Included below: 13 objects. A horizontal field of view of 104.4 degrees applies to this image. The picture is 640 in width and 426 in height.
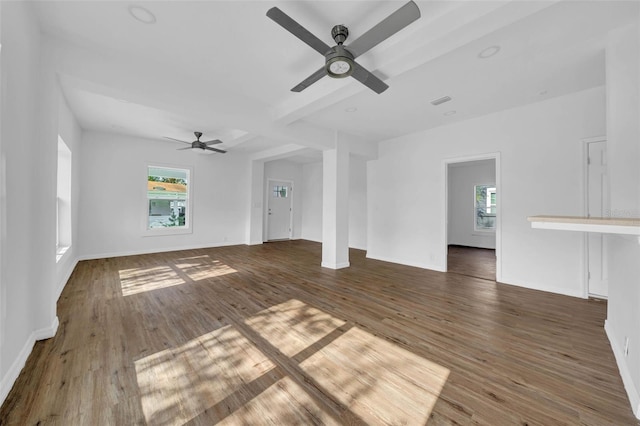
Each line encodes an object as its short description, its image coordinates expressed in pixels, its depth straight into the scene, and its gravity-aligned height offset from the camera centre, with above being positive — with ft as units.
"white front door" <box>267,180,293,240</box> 27.53 +0.40
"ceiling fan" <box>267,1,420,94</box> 5.56 +4.41
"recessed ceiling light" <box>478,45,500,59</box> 7.47 +5.03
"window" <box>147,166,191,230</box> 19.86 +1.26
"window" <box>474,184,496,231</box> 25.36 +0.68
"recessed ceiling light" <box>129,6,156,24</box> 6.41 +5.30
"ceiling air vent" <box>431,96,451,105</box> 11.15 +5.24
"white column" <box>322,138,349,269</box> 15.85 +0.44
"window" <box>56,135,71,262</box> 13.16 +0.53
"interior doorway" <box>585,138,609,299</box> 10.38 +0.34
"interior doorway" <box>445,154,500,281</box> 24.91 +0.49
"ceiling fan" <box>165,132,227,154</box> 16.31 +4.63
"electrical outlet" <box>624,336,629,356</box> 5.73 -3.06
